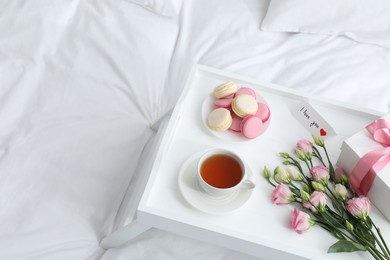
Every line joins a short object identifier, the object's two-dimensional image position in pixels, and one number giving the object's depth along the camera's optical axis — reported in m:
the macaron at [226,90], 1.04
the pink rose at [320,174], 0.94
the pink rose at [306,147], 1.00
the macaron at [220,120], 1.00
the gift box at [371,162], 0.89
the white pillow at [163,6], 1.38
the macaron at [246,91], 1.05
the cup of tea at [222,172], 0.90
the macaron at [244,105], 1.01
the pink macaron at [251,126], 1.00
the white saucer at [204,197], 0.90
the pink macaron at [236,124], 1.03
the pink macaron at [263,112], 1.03
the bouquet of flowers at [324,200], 0.88
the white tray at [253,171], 0.88
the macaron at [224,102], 1.04
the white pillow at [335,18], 1.31
